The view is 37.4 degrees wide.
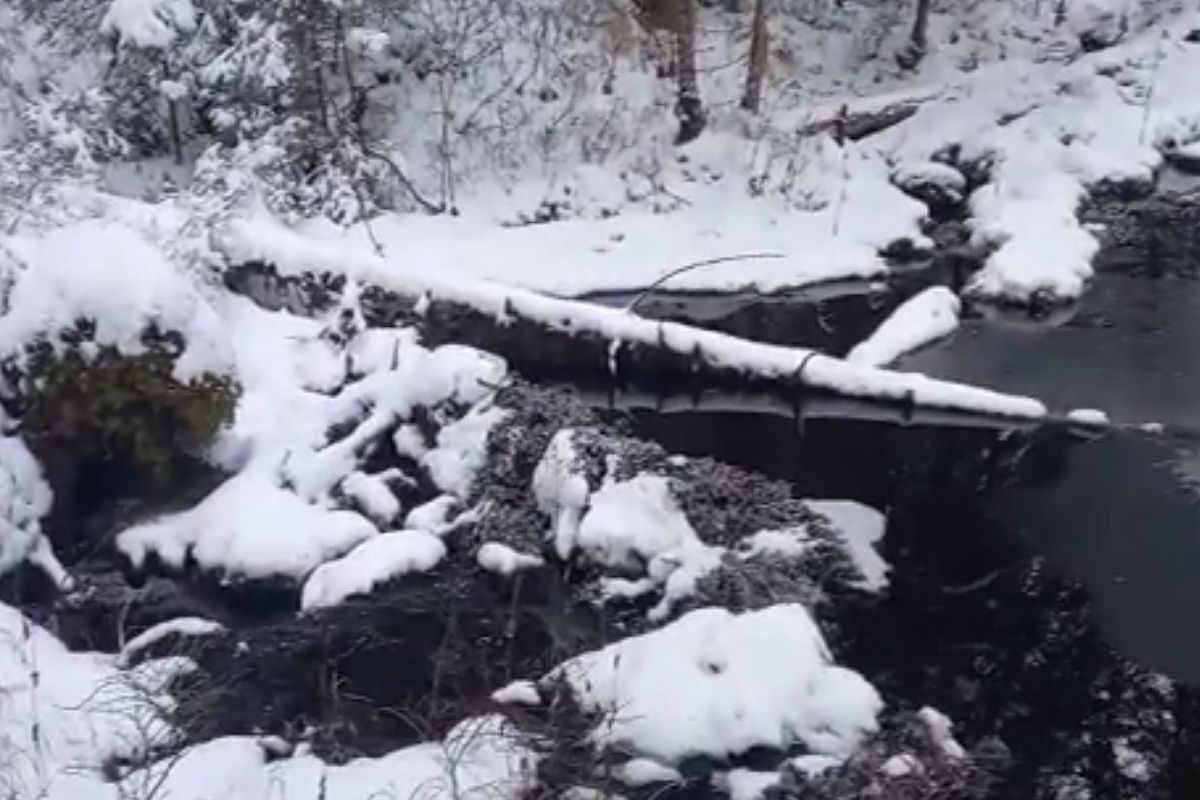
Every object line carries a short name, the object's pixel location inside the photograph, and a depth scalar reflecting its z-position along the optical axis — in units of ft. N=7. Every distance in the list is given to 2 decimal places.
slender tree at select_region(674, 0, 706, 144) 50.24
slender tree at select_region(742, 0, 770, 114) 51.16
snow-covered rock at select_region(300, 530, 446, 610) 33.55
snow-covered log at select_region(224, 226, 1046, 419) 38.50
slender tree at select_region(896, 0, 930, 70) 55.57
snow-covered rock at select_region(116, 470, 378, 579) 34.45
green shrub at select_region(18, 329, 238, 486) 34.94
